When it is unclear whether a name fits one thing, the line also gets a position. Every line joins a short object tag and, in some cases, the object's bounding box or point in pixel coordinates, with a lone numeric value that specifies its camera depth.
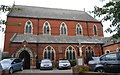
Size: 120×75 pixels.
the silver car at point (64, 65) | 12.52
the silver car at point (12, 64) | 9.49
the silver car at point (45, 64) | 12.43
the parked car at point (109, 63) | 5.69
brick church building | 14.48
